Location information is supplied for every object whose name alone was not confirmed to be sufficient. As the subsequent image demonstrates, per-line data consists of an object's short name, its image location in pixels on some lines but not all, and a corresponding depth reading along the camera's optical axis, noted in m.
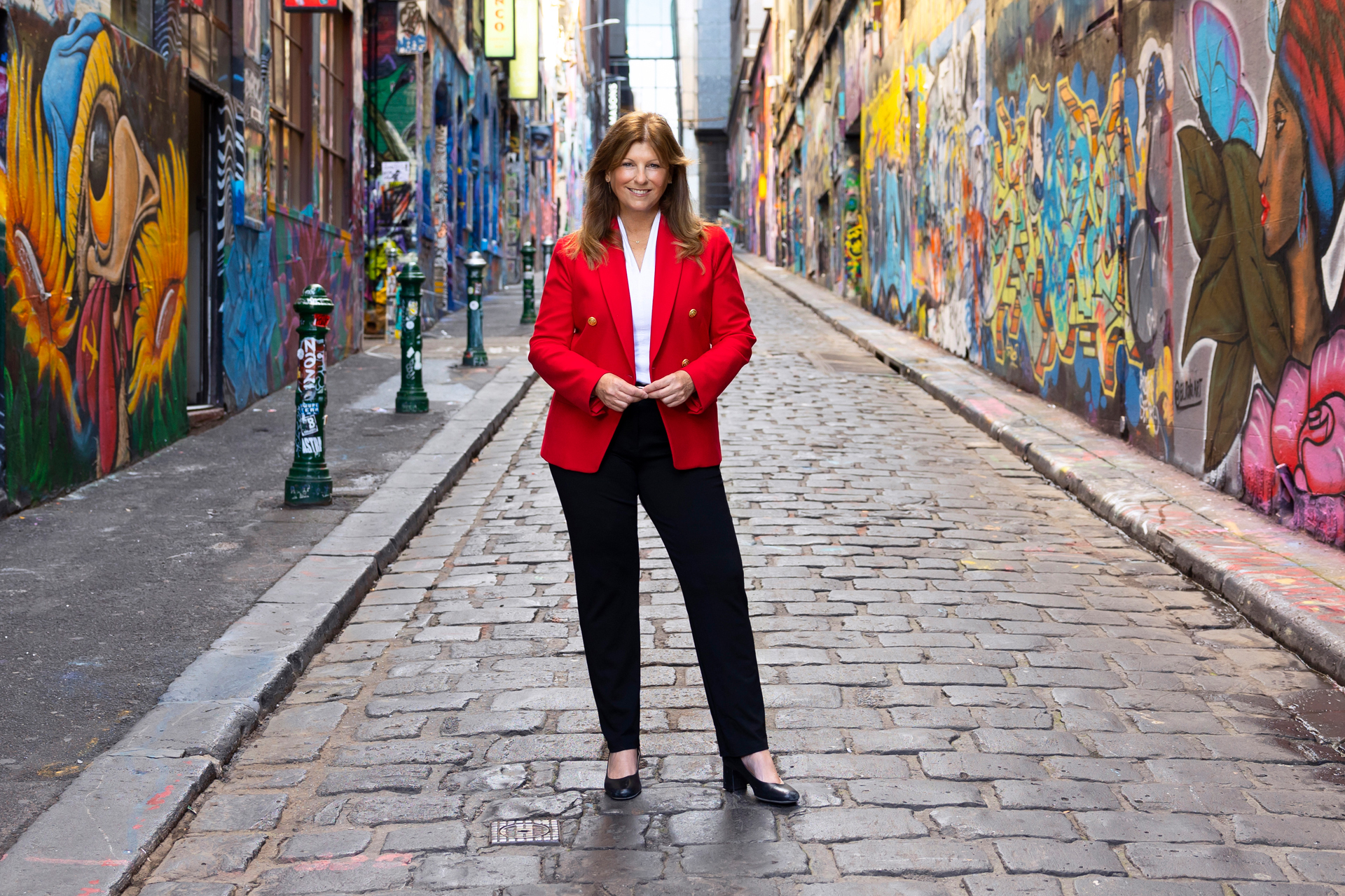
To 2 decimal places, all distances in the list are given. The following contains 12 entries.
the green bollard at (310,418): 6.59
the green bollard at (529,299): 18.59
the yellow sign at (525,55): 25.69
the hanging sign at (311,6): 11.03
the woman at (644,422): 3.20
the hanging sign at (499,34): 23.88
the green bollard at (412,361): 9.72
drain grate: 3.10
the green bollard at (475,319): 13.05
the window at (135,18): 7.43
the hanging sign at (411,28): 16.23
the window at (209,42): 8.84
